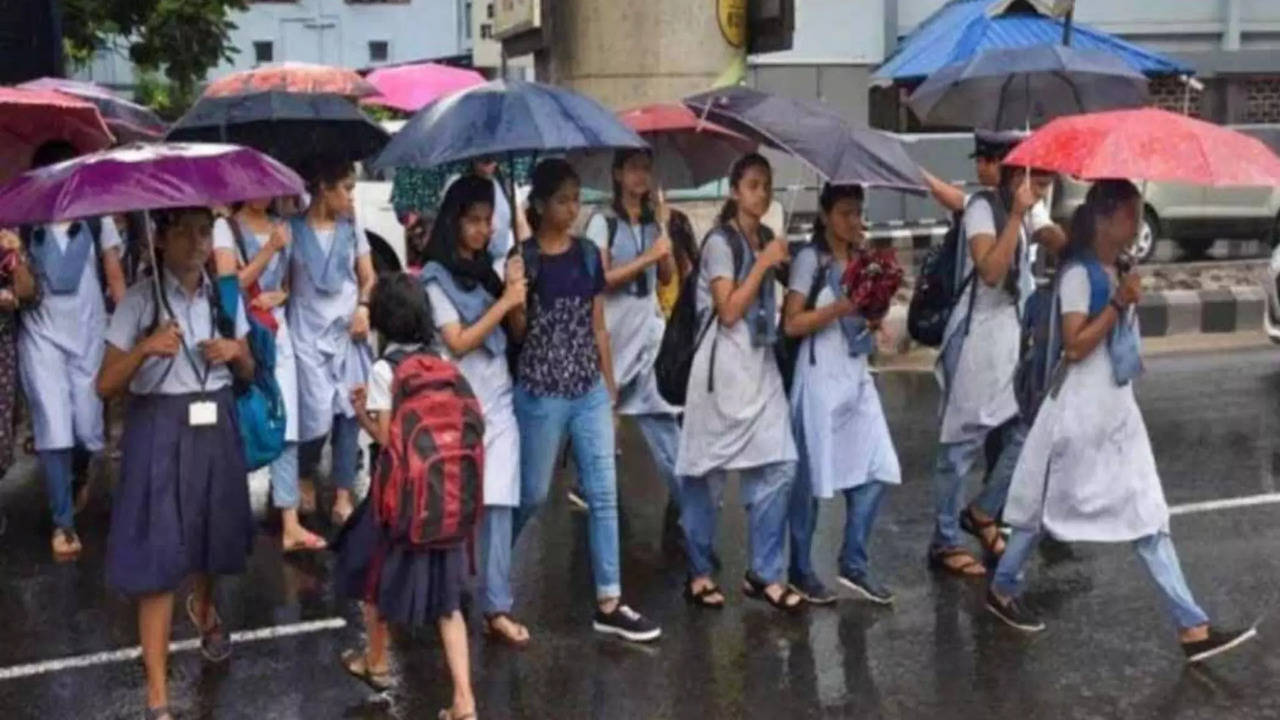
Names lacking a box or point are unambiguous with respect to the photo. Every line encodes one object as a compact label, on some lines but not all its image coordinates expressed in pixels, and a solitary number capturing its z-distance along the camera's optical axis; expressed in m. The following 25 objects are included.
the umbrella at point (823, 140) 5.59
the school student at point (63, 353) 7.25
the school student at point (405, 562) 5.05
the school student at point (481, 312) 5.59
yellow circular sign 11.60
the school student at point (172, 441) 5.05
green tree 18.67
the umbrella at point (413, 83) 9.64
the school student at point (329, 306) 7.38
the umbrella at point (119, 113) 7.70
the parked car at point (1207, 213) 18.73
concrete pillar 11.46
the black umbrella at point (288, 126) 7.51
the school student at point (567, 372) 5.82
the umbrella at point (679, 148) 6.56
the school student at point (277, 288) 7.15
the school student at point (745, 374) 6.02
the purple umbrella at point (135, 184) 4.61
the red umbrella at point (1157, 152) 5.16
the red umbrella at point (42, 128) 5.93
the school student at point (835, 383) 6.09
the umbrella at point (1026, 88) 7.09
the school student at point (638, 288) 6.96
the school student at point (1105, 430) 5.67
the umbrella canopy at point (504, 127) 5.36
